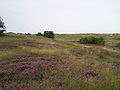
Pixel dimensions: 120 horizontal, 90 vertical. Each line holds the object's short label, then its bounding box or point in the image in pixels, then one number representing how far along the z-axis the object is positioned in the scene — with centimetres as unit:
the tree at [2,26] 2370
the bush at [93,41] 2532
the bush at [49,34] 3044
